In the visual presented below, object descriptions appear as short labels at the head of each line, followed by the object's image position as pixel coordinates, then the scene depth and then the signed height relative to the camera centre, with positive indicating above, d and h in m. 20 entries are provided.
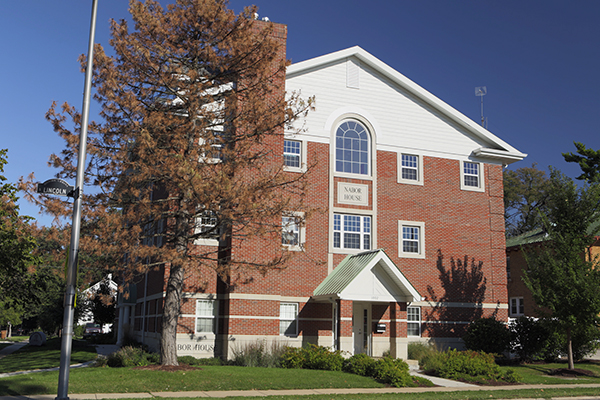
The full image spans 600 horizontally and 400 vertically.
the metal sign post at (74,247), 10.09 +0.70
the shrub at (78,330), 47.85 -4.52
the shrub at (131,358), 17.64 -2.61
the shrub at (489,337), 23.50 -2.14
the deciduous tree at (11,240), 19.58 +1.48
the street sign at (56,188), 10.76 +1.92
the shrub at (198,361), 19.53 -2.87
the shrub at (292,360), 18.83 -2.65
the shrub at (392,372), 16.11 -2.64
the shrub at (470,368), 17.91 -2.77
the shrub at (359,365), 17.36 -2.62
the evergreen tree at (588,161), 37.53 +9.29
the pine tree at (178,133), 15.33 +4.73
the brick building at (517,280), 37.38 +0.71
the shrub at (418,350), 21.80 -2.63
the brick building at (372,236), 21.31 +2.42
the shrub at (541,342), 23.72 -2.33
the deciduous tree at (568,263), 20.30 +1.09
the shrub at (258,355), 19.41 -2.63
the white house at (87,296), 39.78 -1.08
